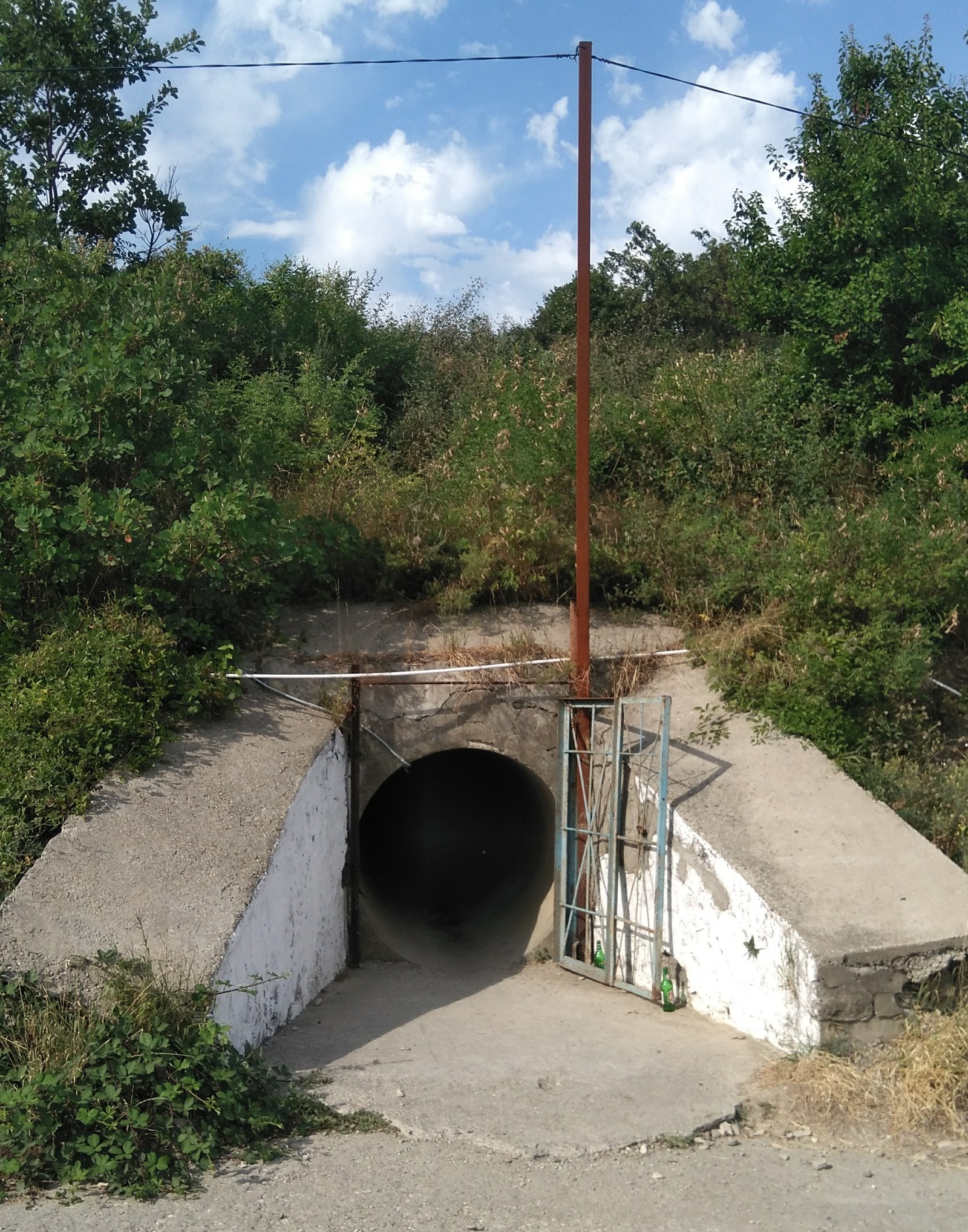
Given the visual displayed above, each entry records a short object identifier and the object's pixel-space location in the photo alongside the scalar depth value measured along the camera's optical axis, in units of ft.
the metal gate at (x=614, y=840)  27.68
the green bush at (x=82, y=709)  23.18
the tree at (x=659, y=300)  76.84
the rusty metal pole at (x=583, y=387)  29.53
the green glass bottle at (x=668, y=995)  26.00
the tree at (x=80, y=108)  49.44
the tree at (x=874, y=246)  38.24
